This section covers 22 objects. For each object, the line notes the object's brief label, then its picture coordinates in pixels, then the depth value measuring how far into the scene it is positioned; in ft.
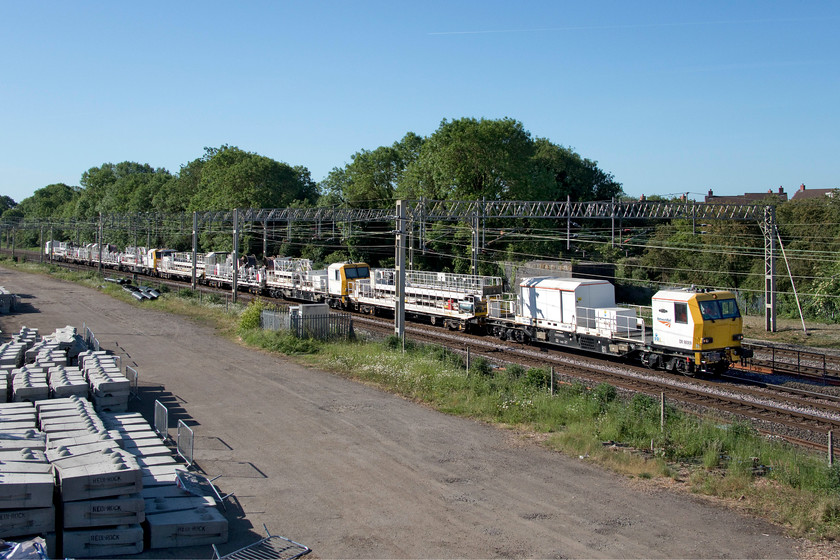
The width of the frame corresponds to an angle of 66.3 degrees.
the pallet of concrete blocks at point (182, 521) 30.04
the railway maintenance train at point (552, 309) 71.87
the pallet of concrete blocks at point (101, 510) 28.81
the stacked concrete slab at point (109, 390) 50.88
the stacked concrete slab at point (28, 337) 75.73
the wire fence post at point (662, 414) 48.40
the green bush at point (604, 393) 55.57
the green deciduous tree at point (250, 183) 250.57
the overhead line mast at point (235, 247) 142.72
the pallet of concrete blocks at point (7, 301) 131.75
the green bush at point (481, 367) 67.73
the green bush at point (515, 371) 66.28
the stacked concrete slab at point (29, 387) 49.11
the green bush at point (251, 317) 101.19
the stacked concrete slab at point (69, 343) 70.95
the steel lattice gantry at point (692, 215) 101.96
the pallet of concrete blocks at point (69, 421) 38.63
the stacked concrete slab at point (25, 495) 28.02
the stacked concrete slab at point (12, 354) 61.15
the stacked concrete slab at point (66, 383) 49.83
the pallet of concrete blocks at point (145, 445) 35.32
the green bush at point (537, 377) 62.09
